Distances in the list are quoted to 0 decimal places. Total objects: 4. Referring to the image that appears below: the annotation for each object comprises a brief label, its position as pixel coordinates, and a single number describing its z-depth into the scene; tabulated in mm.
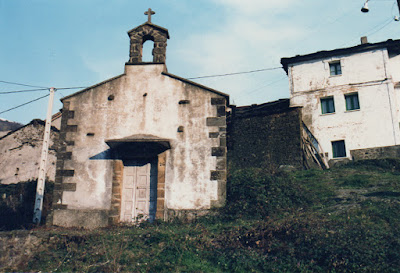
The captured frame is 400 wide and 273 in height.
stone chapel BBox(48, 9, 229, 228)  10641
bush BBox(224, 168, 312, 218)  10289
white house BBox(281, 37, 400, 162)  22172
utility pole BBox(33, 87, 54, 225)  10773
